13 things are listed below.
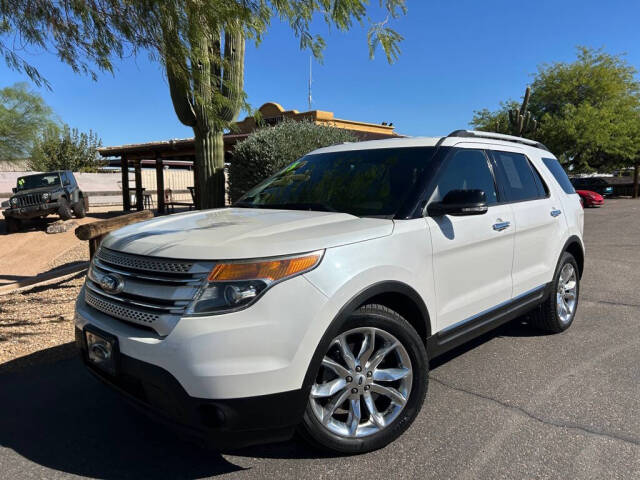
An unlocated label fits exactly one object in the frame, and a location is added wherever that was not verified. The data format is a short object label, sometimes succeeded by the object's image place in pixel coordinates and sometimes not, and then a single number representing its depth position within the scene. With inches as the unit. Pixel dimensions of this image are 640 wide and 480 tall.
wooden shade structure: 609.9
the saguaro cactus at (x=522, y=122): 703.1
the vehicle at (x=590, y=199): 954.7
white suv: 86.2
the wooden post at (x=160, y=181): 717.3
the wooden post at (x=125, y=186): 816.6
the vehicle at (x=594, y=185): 1208.8
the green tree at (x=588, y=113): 1092.5
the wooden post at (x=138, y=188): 764.0
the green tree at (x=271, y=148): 358.0
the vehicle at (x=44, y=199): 597.9
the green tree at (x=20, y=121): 834.2
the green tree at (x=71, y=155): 1504.7
